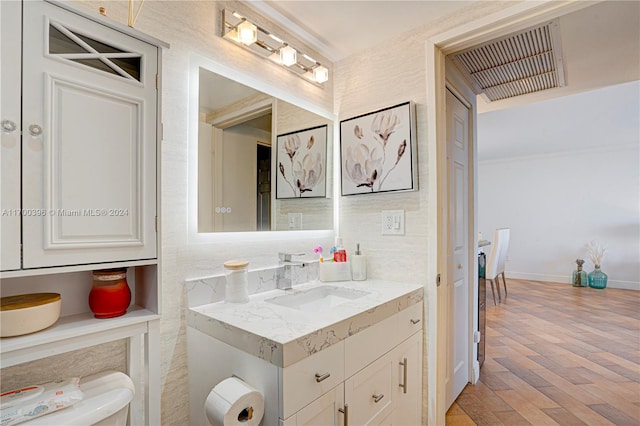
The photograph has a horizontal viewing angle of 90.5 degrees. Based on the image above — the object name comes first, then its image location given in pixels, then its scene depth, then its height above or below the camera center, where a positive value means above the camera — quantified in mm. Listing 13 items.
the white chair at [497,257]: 4449 -629
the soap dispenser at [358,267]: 1827 -318
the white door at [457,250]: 1969 -245
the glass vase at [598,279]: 5172 -1073
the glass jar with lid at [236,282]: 1340 -302
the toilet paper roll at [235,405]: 907 -569
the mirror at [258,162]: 1399 +263
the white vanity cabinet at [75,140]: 771 +194
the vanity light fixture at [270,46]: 1472 +846
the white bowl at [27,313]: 785 -264
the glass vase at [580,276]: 5383 -1069
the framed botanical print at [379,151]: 1685 +346
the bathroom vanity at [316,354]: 957 -502
